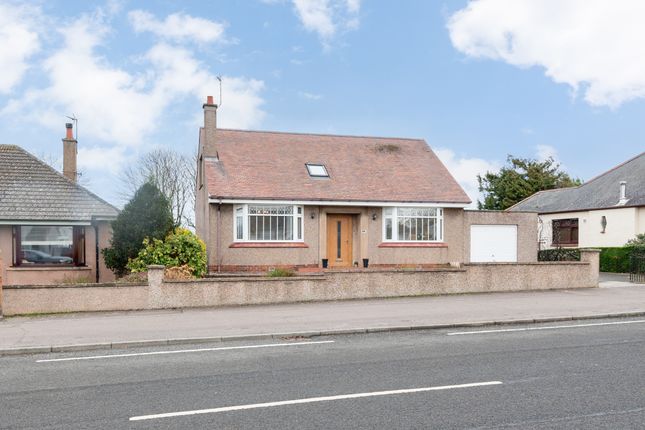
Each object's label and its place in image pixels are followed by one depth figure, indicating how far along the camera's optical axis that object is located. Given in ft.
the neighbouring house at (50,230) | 61.11
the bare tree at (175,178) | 141.08
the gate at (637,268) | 68.39
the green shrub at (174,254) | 53.72
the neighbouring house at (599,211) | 99.60
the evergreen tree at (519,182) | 170.09
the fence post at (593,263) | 60.54
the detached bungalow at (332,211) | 69.62
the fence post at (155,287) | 47.65
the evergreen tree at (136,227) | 57.47
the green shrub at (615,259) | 85.06
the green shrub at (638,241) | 82.07
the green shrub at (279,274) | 52.84
